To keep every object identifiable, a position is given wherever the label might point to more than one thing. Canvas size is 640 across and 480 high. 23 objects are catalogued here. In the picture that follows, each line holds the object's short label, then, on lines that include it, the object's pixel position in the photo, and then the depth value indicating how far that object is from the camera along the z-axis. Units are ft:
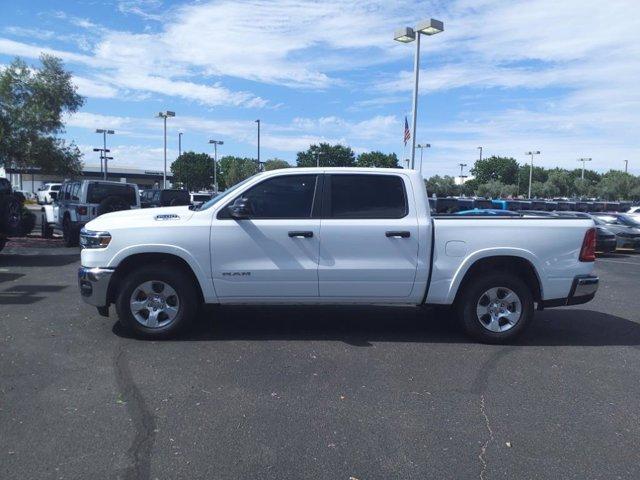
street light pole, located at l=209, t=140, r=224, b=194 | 186.29
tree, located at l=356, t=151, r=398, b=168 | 234.58
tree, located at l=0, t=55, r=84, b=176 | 61.46
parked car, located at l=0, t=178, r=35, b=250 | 41.39
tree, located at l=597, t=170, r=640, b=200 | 310.86
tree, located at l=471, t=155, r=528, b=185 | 359.05
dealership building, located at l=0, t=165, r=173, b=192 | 287.69
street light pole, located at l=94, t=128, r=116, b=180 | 182.29
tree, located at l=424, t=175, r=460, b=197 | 241.96
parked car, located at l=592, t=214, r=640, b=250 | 64.54
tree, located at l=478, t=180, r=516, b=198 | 279.32
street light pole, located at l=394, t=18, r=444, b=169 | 63.57
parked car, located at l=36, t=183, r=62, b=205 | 151.76
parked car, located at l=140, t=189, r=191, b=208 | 79.77
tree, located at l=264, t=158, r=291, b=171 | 209.18
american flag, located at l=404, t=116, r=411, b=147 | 79.13
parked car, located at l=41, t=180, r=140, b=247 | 50.96
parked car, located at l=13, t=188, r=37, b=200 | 171.55
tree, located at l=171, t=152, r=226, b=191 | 326.44
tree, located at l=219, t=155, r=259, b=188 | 246.06
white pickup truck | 20.67
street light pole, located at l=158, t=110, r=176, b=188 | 138.51
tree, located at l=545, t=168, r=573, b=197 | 310.63
